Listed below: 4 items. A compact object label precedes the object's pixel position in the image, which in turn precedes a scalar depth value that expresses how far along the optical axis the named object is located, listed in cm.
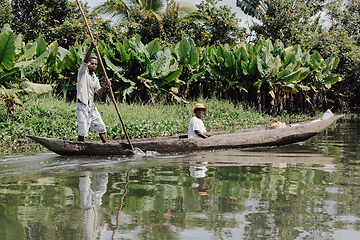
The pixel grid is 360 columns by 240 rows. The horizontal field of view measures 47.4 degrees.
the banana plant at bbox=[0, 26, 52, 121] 881
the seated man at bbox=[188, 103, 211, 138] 755
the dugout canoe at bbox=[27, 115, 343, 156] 666
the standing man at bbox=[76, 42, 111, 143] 684
